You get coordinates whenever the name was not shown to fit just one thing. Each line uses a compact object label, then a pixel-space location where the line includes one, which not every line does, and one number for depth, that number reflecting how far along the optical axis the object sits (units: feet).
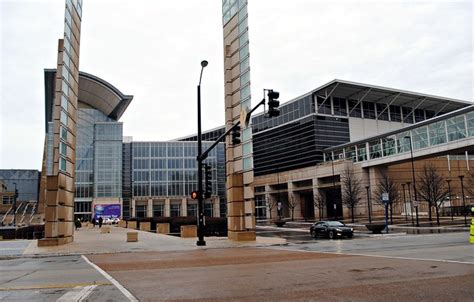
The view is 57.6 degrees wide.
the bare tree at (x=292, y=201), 265.34
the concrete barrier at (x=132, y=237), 95.66
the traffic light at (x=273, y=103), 52.08
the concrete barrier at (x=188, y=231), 108.58
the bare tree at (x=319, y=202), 236.02
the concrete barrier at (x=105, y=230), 138.82
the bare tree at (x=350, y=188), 204.85
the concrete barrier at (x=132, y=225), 187.15
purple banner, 306.14
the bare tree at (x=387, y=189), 199.72
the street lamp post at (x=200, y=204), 81.76
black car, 99.45
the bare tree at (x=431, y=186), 171.44
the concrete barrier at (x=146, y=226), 163.02
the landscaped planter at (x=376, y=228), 107.34
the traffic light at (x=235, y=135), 65.81
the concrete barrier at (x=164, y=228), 136.98
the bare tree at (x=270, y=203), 296.01
